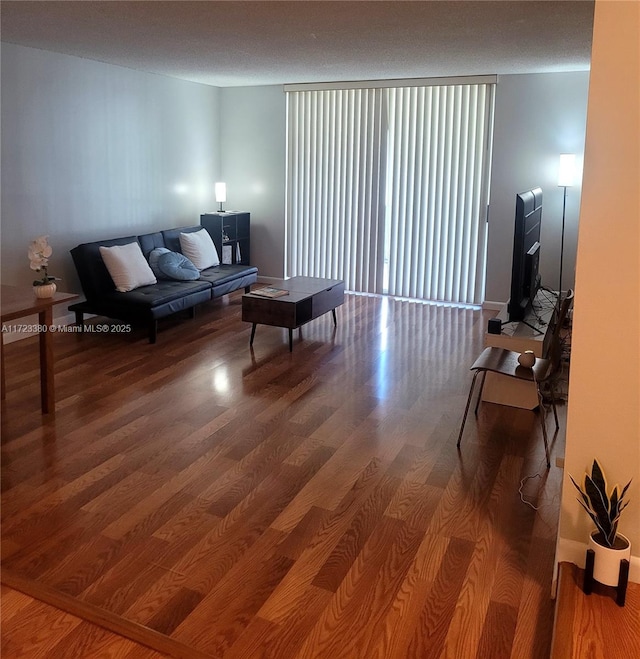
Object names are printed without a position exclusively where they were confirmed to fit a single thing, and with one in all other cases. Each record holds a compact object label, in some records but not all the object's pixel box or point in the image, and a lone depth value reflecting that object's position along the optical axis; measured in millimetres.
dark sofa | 5664
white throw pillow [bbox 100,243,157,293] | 5887
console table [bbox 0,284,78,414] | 3752
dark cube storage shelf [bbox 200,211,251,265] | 7609
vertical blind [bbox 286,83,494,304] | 6930
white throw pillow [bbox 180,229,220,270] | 6938
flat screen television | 4258
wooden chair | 3568
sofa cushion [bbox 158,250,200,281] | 6363
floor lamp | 6230
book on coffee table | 5594
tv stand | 4234
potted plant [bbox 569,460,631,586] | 2104
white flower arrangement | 3916
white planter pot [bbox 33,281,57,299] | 3861
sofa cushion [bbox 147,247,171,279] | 6438
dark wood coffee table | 5441
